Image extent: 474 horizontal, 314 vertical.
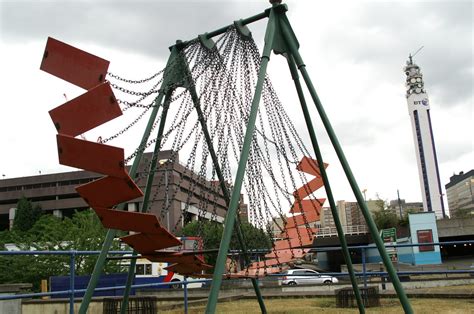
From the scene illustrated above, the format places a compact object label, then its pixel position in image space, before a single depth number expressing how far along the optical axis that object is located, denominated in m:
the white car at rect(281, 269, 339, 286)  20.18
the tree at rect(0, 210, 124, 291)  24.92
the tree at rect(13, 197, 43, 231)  61.44
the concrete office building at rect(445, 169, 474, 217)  107.56
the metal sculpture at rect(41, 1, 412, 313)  3.44
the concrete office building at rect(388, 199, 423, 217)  144.40
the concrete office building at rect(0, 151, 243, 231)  65.38
